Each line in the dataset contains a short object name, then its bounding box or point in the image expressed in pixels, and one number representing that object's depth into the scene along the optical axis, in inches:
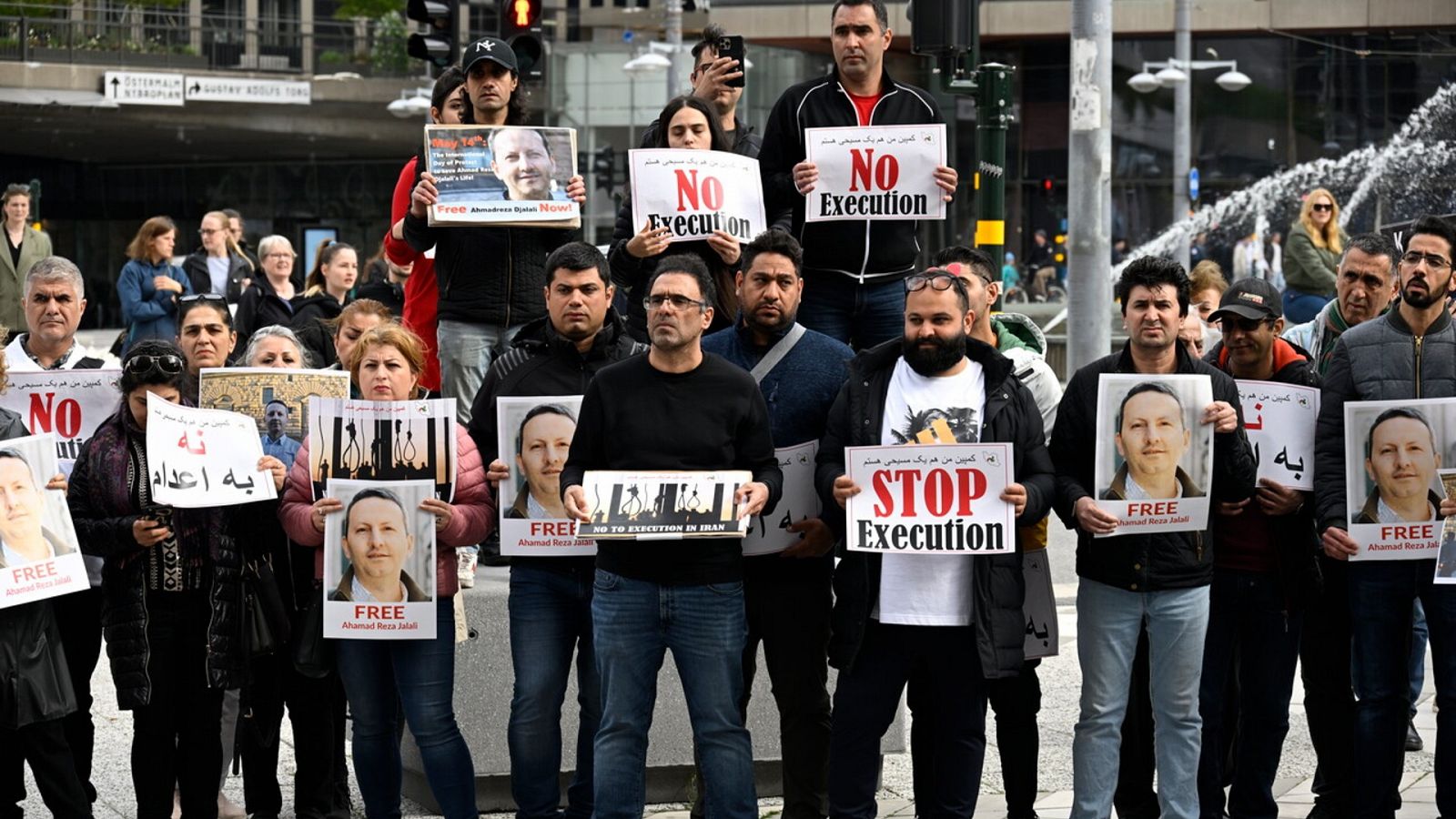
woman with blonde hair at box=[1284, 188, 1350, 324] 968.3
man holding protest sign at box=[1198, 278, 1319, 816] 558.6
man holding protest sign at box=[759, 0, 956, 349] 609.6
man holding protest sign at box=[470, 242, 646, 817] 531.5
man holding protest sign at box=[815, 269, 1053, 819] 514.0
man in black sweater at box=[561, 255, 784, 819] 504.1
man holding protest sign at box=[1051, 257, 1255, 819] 527.2
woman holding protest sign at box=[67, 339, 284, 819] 530.6
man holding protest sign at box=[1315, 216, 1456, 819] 540.1
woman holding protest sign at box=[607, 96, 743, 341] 591.2
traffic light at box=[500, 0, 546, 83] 873.5
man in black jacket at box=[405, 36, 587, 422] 616.4
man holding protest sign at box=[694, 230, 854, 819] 543.8
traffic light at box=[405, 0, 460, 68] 979.3
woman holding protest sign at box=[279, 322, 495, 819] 526.6
